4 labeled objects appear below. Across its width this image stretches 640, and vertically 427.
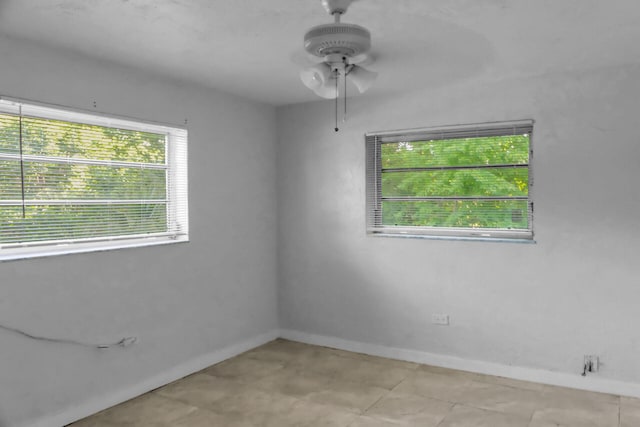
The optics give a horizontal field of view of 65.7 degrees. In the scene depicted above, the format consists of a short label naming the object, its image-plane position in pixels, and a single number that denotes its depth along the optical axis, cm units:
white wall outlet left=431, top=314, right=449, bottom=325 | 399
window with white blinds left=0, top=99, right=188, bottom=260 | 283
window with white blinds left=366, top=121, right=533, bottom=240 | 375
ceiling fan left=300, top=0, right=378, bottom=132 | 222
